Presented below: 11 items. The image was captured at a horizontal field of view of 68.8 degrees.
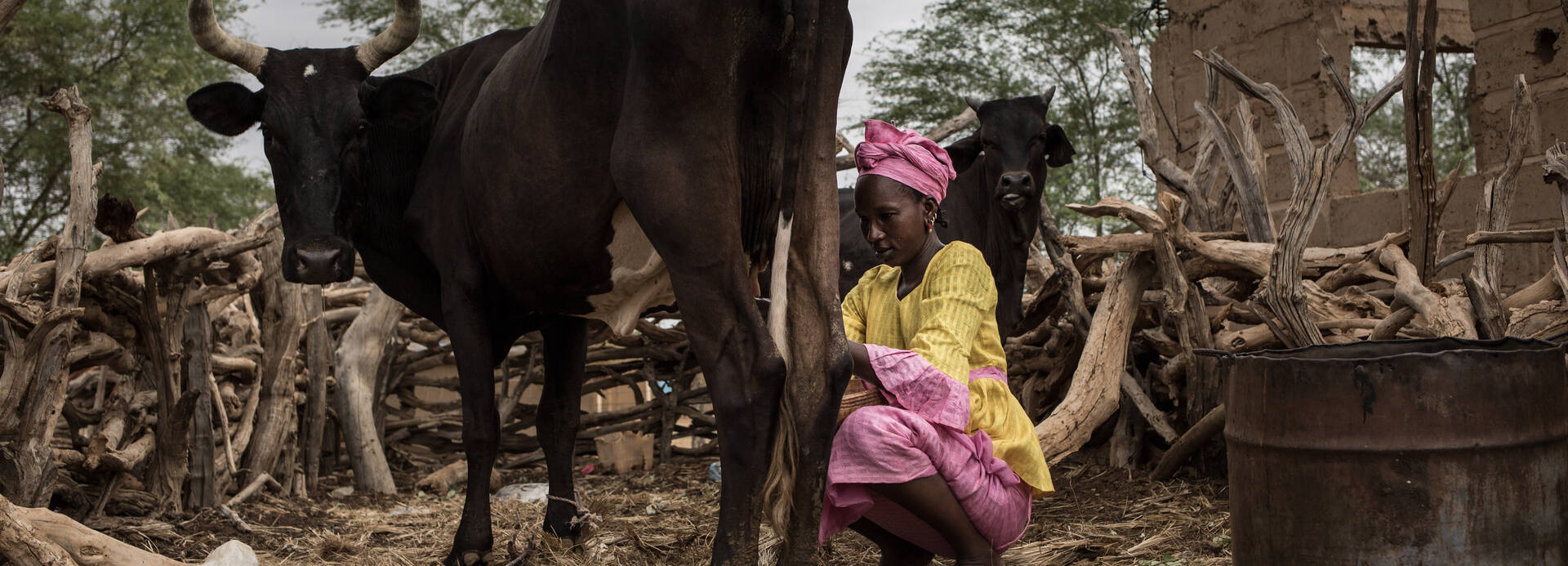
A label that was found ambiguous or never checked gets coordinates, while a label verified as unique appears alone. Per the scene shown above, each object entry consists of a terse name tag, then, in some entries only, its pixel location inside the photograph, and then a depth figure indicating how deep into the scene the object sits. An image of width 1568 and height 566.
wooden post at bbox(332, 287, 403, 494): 6.30
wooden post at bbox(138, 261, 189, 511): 4.81
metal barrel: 2.19
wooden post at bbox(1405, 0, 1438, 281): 3.84
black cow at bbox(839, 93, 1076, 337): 5.15
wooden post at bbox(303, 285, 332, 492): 6.31
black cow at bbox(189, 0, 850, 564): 2.60
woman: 2.56
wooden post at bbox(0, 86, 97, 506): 3.85
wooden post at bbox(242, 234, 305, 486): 5.74
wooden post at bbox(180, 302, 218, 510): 5.10
